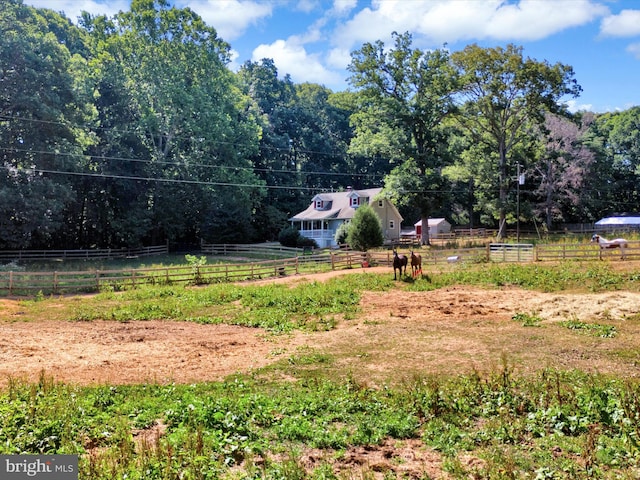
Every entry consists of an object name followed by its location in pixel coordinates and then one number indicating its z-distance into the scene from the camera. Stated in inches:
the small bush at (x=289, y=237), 1823.3
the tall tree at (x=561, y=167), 2012.8
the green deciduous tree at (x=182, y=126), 1775.3
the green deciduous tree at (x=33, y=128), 1282.0
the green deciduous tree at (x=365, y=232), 1400.1
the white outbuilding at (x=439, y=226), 2568.9
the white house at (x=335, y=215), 1936.5
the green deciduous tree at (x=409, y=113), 1600.6
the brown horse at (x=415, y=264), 912.3
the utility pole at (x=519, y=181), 1422.2
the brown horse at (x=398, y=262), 892.6
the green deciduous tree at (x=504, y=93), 1508.4
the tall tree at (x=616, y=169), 2299.5
